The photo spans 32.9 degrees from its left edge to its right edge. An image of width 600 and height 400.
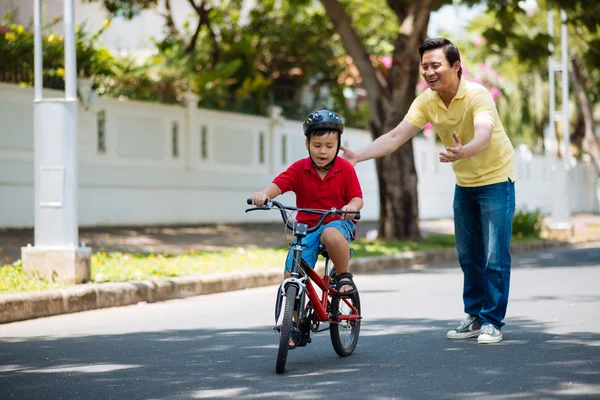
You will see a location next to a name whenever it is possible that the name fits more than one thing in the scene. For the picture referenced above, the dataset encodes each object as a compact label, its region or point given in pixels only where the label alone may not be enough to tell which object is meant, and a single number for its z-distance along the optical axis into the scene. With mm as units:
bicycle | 5863
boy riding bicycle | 6223
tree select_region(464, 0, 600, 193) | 17938
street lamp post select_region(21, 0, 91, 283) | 10169
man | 6884
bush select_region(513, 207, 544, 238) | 22188
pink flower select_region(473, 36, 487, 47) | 39744
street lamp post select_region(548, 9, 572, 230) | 24578
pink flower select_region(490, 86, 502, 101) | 40238
